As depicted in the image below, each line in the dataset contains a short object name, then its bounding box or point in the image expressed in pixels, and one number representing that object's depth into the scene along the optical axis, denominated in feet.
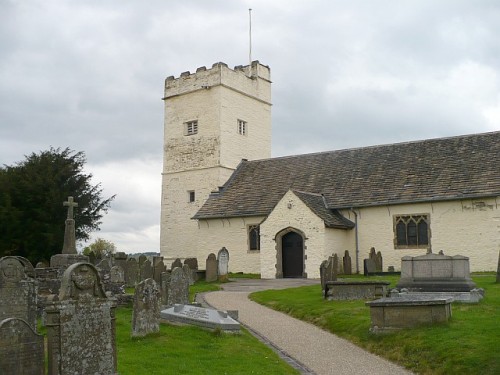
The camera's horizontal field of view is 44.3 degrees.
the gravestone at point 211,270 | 96.78
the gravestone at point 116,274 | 69.06
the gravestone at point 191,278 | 92.94
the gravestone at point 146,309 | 41.42
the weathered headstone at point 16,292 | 43.37
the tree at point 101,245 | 225.23
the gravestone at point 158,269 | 85.20
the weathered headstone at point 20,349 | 27.09
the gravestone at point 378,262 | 99.66
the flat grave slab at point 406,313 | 43.01
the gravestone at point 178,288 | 54.54
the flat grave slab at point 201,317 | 44.78
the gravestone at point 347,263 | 102.68
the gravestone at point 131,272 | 86.54
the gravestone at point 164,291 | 54.60
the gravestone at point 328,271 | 67.21
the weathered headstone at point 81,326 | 27.58
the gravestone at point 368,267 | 93.52
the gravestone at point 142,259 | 97.30
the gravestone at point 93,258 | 97.26
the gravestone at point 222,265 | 97.66
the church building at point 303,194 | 99.66
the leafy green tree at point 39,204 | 121.39
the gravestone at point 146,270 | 85.97
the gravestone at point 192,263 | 108.06
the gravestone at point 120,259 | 88.38
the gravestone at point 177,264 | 93.56
